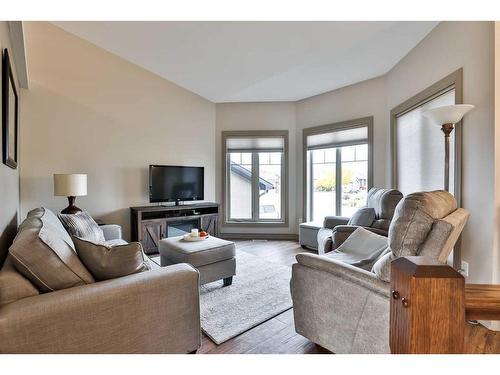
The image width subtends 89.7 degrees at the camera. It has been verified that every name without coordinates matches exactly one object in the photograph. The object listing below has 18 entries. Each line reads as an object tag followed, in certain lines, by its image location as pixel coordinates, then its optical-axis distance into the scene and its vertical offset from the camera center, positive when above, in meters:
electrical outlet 2.13 -0.74
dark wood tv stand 3.76 -0.57
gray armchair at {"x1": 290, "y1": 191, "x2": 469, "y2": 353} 1.34 -0.59
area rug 1.96 -1.10
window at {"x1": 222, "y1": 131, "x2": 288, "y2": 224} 4.97 +0.10
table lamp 2.97 +0.00
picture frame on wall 1.76 +0.58
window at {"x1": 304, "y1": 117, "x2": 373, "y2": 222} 4.17 +0.29
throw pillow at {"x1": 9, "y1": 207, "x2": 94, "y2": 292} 1.20 -0.37
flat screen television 4.05 +0.04
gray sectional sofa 1.08 -0.57
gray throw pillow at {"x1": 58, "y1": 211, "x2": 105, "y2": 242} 2.17 -0.36
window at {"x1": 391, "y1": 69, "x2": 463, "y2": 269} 2.29 +0.45
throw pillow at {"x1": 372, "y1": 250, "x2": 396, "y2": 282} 1.35 -0.47
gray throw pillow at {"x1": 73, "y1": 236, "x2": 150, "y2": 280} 1.38 -0.40
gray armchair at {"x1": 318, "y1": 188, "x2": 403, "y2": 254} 2.76 -0.47
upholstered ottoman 2.42 -0.71
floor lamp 1.98 +0.54
